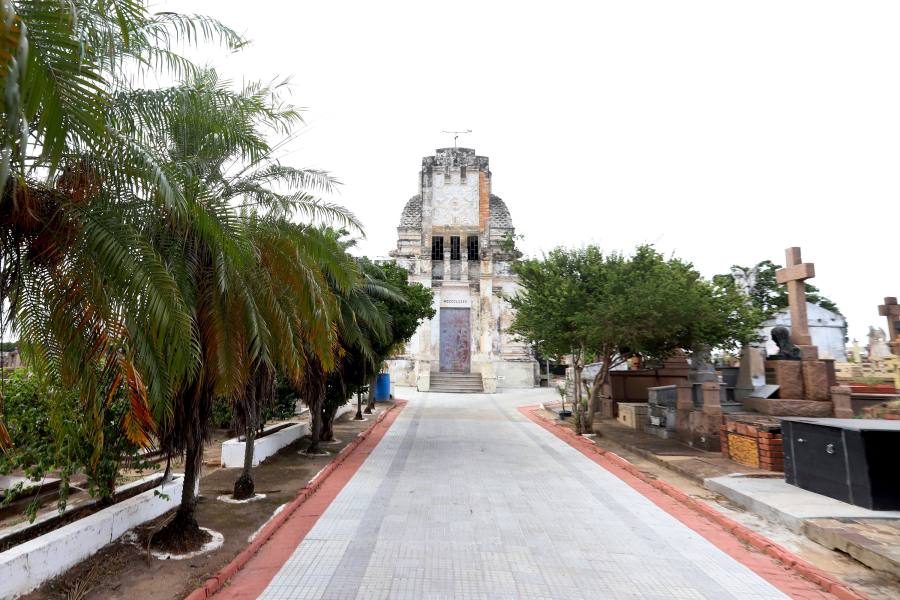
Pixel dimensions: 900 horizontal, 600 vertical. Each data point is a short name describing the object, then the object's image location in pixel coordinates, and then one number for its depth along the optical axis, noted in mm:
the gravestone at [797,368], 12023
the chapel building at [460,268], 34625
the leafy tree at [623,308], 12445
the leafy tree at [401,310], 15266
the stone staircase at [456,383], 31922
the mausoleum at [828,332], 24250
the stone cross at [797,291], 13234
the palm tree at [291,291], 6043
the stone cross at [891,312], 17266
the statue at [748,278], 17234
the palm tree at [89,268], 3801
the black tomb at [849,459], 6449
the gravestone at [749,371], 13470
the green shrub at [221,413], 11142
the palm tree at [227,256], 4883
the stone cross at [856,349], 21553
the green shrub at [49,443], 5531
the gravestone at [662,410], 13547
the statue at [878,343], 23688
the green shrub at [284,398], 12781
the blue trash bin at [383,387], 26031
